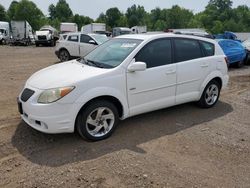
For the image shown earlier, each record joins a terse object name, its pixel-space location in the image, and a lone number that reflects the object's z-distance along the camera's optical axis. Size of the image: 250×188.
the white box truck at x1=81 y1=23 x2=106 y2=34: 29.08
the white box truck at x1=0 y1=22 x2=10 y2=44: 23.67
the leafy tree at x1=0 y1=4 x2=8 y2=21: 46.99
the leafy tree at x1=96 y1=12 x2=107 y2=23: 63.35
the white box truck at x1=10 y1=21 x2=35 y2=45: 23.66
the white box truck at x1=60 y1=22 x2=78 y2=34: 31.27
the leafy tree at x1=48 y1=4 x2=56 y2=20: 70.96
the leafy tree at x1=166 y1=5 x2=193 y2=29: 61.75
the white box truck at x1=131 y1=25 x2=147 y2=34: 32.99
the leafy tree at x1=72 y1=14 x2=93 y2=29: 61.79
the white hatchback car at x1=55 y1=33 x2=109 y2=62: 10.35
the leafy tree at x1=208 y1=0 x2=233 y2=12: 69.13
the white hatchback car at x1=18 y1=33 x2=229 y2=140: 2.98
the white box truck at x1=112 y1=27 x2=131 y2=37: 24.64
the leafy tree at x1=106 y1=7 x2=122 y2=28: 62.54
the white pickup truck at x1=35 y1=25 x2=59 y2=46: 23.22
